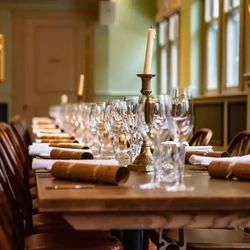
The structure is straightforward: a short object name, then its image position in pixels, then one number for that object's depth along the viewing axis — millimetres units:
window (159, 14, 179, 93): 8531
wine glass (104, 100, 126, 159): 2203
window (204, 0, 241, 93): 5852
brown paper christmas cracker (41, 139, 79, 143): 3369
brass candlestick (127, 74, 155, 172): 1989
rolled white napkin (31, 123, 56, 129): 5744
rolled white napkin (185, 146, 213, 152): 2396
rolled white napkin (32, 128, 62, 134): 4795
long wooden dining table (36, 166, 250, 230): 1400
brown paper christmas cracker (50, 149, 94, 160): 2057
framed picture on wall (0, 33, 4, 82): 9492
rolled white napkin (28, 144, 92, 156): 2351
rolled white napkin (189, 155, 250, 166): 1981
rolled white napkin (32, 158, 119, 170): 1854
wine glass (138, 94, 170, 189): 1636
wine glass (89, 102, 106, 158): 2630
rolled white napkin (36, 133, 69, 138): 3904
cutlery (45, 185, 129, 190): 1537
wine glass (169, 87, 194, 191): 1629
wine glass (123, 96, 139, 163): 2130
